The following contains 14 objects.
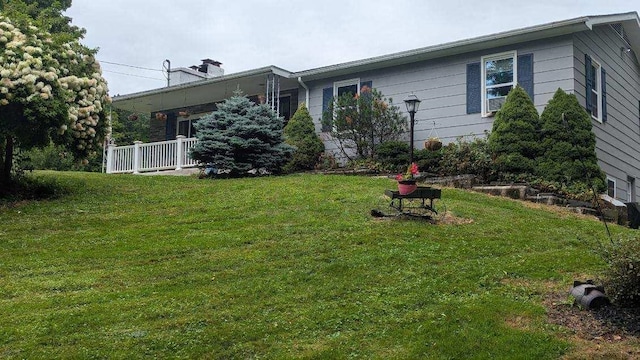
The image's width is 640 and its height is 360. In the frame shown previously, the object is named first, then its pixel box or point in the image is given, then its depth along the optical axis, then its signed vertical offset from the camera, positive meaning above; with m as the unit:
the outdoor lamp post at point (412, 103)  11.79 +1.51
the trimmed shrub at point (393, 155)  14.57 +0.67
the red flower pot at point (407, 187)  9.32 -0.04
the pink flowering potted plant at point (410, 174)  9.29 +0.15
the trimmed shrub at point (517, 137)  13.07 +1.01
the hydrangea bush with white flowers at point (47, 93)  10.11 +1.43
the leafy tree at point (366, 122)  15.34 +1.49
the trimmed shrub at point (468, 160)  13.34 +0.54
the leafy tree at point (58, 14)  24.19 +6.42
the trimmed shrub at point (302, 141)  15.95 +1.06
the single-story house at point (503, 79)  14.06 +2.68
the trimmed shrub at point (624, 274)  5.51 -0.76
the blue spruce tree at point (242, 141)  15.09 +0.97
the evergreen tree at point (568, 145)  12.66 +0.84
